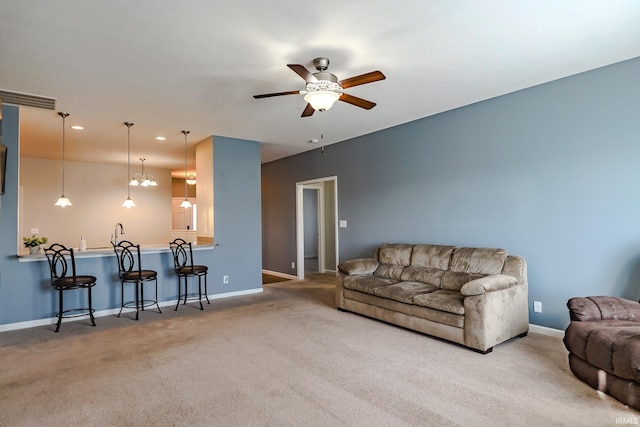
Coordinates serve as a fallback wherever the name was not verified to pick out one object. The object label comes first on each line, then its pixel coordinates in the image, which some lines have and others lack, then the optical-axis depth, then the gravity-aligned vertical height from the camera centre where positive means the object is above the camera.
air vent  3.83 +1.41
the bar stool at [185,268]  5.00 -0.68
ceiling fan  2.77 +1.09
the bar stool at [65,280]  4.12 -0.67
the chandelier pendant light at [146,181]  6.59 +0.78
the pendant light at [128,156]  5.14 +1.41
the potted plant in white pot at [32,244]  4.52 -0.26
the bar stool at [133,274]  4.61 -0.68
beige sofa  3.31 -0.82
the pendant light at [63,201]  5.01 +0.33
